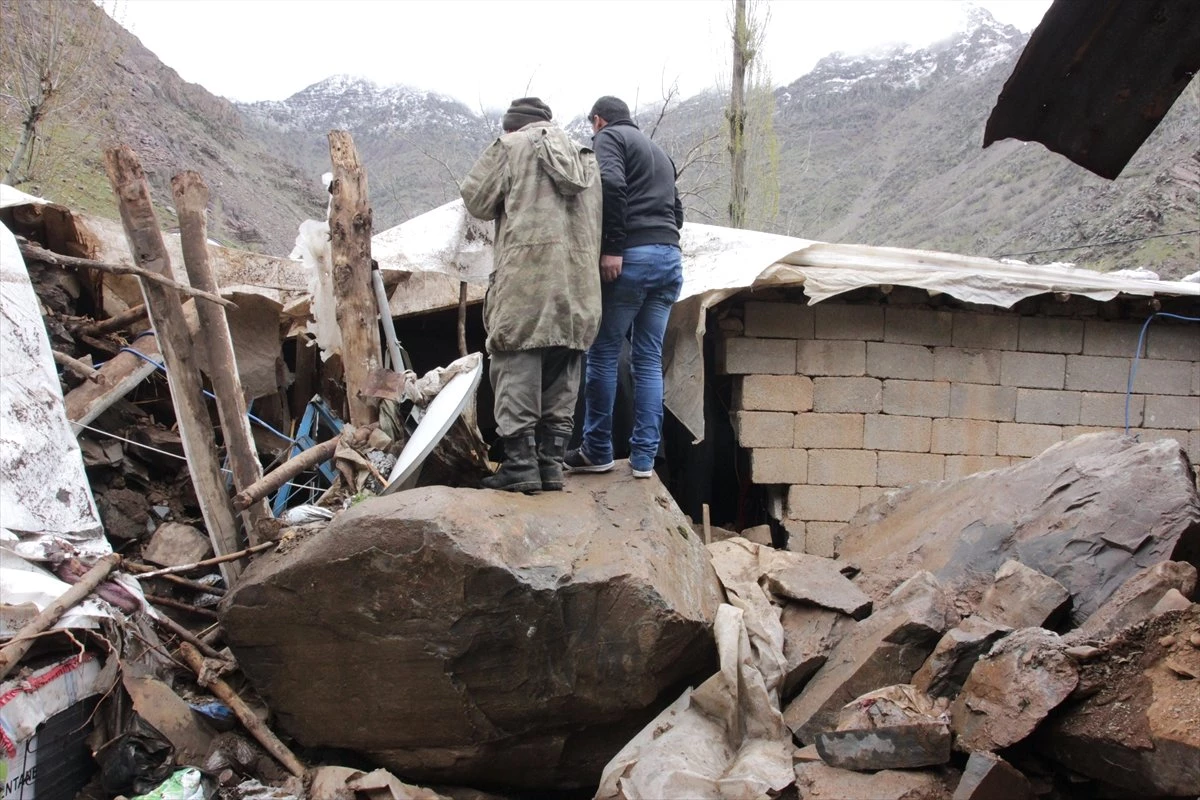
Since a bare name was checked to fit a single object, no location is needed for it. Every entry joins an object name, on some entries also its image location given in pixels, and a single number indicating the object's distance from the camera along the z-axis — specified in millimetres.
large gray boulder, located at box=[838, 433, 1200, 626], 3725
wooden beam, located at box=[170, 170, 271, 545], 4250
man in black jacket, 3938
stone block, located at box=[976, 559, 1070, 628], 3564
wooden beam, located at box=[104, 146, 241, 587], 4078
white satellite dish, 4055
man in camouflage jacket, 3580
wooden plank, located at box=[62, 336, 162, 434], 4504
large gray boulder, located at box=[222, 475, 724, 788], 3111
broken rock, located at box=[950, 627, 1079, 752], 2814
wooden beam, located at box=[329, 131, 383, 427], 4582
